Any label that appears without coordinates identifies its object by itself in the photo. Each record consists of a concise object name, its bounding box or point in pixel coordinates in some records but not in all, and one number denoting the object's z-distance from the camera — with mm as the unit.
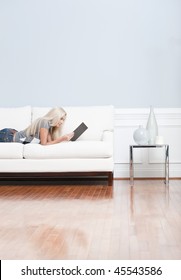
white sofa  5359
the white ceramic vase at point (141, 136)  5801
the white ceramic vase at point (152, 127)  5973
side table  5645
